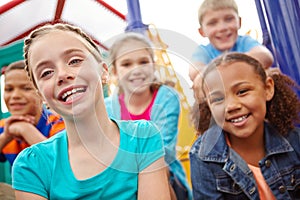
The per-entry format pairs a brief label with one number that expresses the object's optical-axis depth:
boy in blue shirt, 0.77
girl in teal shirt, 0.68
